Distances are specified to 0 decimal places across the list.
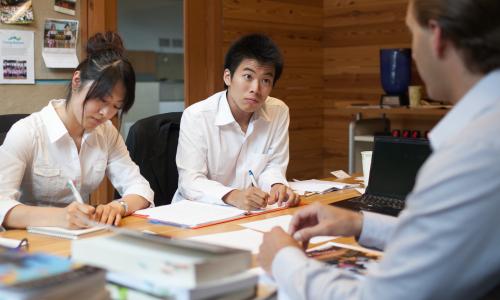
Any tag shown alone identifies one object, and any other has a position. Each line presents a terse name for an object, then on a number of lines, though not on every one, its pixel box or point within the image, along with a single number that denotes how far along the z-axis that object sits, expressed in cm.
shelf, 359
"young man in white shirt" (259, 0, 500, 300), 81
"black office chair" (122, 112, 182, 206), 248
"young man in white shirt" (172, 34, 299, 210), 238
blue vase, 385
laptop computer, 200
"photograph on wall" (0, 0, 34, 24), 288
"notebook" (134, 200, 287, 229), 172
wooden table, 142
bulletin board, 296
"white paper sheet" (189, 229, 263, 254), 147
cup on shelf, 376
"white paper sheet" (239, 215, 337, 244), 167
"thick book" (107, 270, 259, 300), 84
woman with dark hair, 181
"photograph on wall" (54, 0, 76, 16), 308
